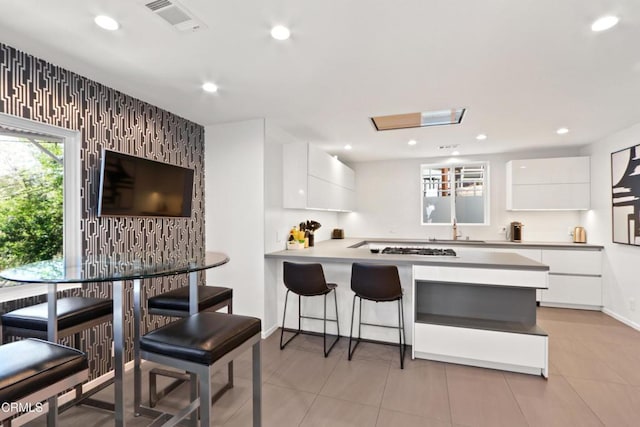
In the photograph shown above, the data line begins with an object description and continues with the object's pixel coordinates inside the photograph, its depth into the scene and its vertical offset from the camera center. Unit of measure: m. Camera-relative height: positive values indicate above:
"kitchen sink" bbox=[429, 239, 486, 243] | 5.09 -0.45
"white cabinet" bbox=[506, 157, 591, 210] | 4.66 +0.45
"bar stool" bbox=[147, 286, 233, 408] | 2.13 -0.65
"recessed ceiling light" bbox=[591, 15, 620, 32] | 1.70 +1.05
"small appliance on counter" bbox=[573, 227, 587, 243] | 4.70 -0.33
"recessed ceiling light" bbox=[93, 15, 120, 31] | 1.70 +1.06
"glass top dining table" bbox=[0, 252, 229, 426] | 1.38 -0.28
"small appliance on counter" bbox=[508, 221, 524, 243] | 5.04 -0.29
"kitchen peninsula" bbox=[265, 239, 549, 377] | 2.65 -0.90
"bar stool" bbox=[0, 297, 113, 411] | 1.77 -0.61
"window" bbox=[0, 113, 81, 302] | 2.20 +0.32
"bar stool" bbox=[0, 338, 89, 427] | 1.09 -0.60
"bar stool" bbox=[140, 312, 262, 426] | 1.37 -0.61
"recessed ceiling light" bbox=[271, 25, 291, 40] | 1.82 +1.07
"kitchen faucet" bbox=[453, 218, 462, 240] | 5.50 -0.33
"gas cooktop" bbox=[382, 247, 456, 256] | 3.40 -0.43
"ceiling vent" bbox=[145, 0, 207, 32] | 1.60 +1.07
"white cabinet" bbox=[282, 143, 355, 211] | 3.85 +0.47
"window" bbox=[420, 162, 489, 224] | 5.55 +0.36
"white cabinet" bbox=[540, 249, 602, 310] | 4.37 -0.93
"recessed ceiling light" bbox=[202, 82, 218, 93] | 2.55 +1.06
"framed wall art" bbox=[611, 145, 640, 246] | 3.59 +0.21
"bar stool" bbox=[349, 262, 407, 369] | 2.77 -0.62
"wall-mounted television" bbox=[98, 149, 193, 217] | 2.50 +0.25
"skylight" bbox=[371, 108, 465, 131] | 3.33 +1.06
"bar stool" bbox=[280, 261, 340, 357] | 3.01 -0.64
